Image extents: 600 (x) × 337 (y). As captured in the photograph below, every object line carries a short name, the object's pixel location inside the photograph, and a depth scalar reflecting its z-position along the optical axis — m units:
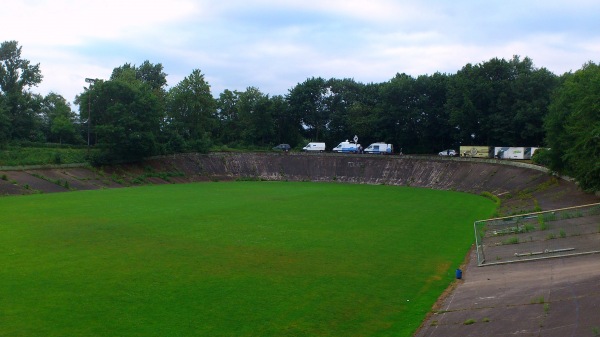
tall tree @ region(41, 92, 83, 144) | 87.62
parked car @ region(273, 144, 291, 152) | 102.11
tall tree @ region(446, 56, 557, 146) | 79.25
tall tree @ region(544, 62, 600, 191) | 38.38
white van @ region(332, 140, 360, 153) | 97.31
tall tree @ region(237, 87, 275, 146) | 104.62
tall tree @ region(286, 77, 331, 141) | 107.06
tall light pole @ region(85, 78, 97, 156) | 76.50
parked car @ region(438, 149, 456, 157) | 90.62
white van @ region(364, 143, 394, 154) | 95.12
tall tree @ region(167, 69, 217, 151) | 95.62
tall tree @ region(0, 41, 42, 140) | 79.94
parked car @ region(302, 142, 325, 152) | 99.75
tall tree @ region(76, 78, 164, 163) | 71.69
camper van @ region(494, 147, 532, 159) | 79.14
